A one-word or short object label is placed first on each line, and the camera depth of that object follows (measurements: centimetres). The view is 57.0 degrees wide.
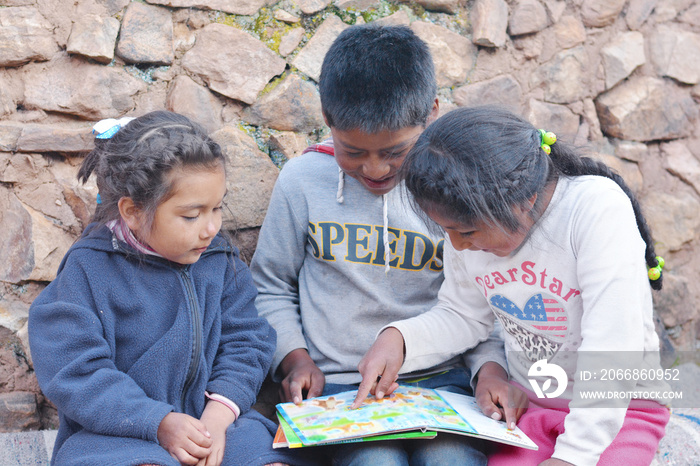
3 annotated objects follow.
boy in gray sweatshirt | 169
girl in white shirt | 136
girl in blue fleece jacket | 142
